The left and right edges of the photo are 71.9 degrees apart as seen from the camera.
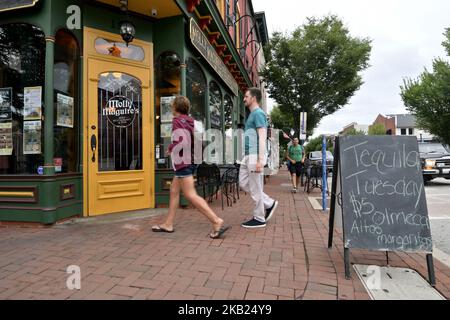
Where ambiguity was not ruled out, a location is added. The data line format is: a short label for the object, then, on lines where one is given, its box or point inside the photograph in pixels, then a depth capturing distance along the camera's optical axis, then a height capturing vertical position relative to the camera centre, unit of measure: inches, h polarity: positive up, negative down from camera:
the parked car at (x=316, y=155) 751.3 +10.3
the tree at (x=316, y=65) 696.4 +217.4
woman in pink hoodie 155.5 -1.3
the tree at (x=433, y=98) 921.5 +186.7
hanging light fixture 211.0 +90.2
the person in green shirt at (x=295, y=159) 367.2 -0.4
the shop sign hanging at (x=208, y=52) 261.8 +107.4
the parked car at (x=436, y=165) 430.0 -9.9
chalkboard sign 111.7 -13.9
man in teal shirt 169.5 +1.0
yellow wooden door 211.2 +16.2
